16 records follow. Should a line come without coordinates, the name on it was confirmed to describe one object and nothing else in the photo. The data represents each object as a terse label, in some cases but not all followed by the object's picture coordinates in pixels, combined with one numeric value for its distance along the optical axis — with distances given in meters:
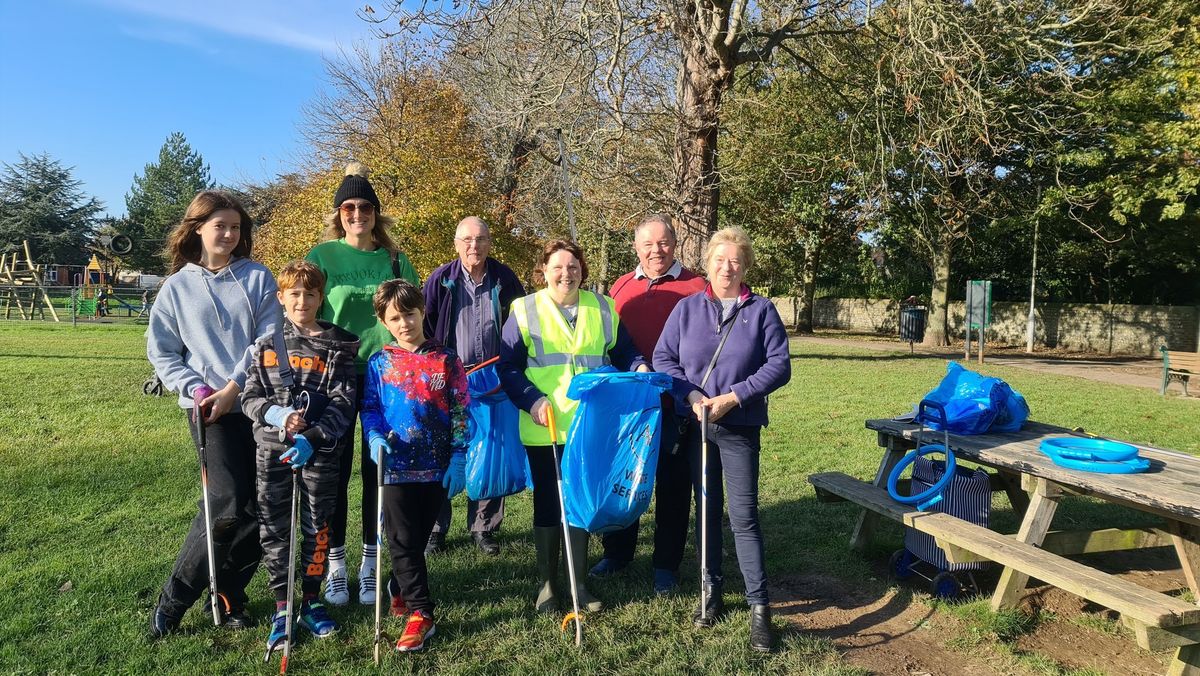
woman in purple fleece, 3.60
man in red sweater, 4.15
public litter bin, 21.80
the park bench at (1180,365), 12.59
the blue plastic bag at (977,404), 4.49
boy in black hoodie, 3.25
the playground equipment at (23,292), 23.95
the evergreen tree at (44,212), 45.06
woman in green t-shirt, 3.94
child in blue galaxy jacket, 3.43
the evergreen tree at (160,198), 54.75
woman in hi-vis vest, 3.74
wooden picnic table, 2.97
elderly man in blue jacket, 4.16
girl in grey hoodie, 3.35
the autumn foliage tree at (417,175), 16.56
